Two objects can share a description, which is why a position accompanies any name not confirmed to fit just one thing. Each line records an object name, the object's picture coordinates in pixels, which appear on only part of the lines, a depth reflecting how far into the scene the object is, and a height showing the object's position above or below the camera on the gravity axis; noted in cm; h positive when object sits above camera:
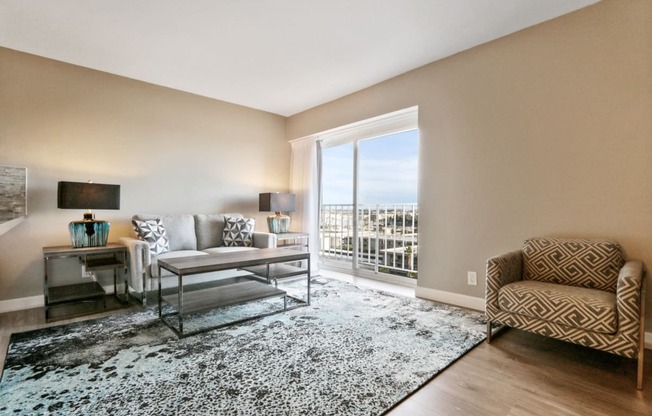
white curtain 490 +27
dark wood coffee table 237 -65
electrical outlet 301 -66
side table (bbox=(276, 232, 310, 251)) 446 -50
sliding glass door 416 +12
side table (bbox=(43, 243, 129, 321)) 284 -58
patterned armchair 172 -54
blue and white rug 151 -94
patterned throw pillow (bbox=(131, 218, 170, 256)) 332 -29
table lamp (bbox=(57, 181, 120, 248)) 294 +4
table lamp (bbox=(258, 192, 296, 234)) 456 +2
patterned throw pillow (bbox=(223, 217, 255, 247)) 409 -33
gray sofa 303 -41
